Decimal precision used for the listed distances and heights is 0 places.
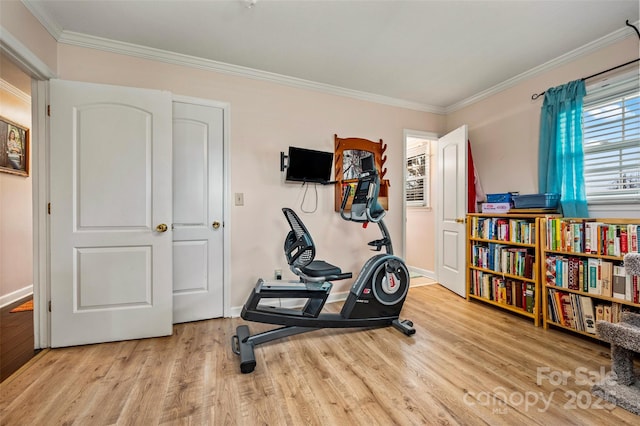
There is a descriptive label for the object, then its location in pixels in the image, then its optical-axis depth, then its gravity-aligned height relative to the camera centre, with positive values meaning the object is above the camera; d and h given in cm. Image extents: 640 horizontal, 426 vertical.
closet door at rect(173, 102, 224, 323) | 259 +1
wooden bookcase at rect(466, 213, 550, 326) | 257 -51
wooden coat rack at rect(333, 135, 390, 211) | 321 +61
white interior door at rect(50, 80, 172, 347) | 210 -1
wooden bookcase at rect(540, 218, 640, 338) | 200 -49
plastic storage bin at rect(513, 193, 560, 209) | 255 +10
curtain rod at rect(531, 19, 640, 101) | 212 +120
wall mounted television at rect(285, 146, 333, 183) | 284 +50
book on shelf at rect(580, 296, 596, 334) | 215 -82
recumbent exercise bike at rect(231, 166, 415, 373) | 209 -64
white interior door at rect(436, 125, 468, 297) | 333 +3
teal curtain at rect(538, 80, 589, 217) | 247 +60
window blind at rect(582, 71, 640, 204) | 223 +60
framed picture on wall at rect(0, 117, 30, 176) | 302 +75
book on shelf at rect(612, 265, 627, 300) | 199 -52
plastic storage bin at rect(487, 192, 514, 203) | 289 +15
